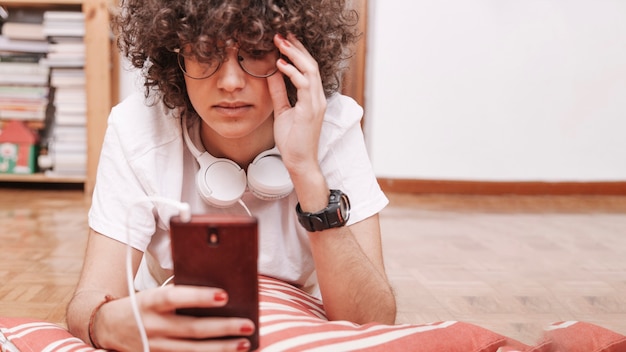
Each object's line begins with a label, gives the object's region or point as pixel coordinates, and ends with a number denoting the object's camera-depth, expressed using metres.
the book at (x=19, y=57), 2.76
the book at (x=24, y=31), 2.72
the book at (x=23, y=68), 2.75
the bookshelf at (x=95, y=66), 2.66
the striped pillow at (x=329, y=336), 0.73
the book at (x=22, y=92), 2.77
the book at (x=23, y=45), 2.74
